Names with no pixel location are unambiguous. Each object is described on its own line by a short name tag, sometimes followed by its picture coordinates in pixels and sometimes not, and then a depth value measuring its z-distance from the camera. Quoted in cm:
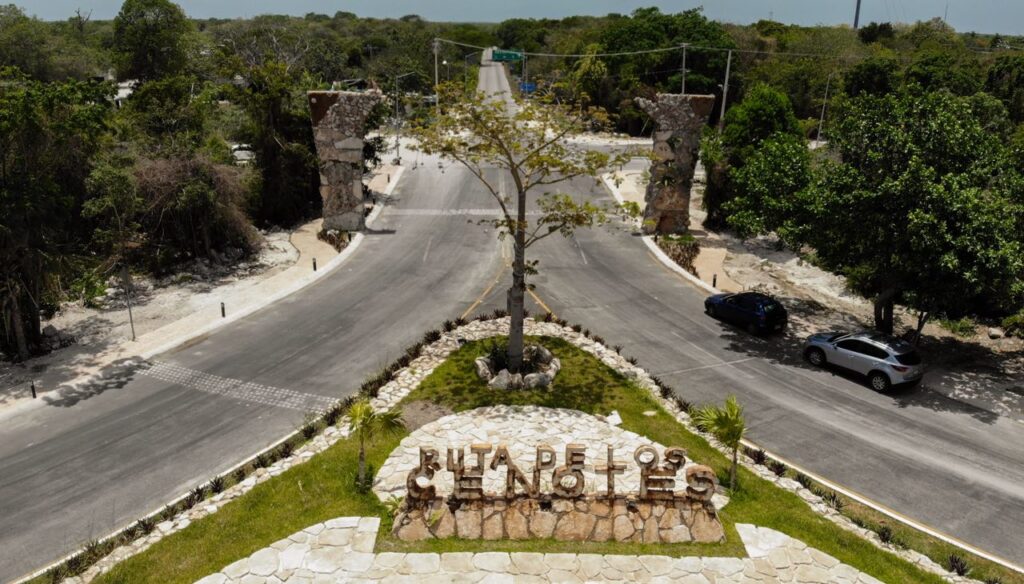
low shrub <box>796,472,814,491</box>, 2092
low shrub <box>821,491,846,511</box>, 2005
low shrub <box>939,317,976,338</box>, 3500
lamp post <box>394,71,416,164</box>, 6922
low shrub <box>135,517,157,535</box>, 1862
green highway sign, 13330
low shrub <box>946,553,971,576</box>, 1770
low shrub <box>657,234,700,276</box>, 4488
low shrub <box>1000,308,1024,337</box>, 3406
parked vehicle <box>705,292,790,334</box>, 3269
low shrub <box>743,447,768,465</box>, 2219
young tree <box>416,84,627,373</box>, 2517
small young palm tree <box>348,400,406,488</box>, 1962
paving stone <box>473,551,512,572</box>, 1716
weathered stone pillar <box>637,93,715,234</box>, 4516
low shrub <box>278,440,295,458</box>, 2203
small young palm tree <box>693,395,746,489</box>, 1961
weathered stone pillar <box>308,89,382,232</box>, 4438
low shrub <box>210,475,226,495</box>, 2036
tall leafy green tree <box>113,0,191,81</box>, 7850
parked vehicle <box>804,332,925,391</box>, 2731
